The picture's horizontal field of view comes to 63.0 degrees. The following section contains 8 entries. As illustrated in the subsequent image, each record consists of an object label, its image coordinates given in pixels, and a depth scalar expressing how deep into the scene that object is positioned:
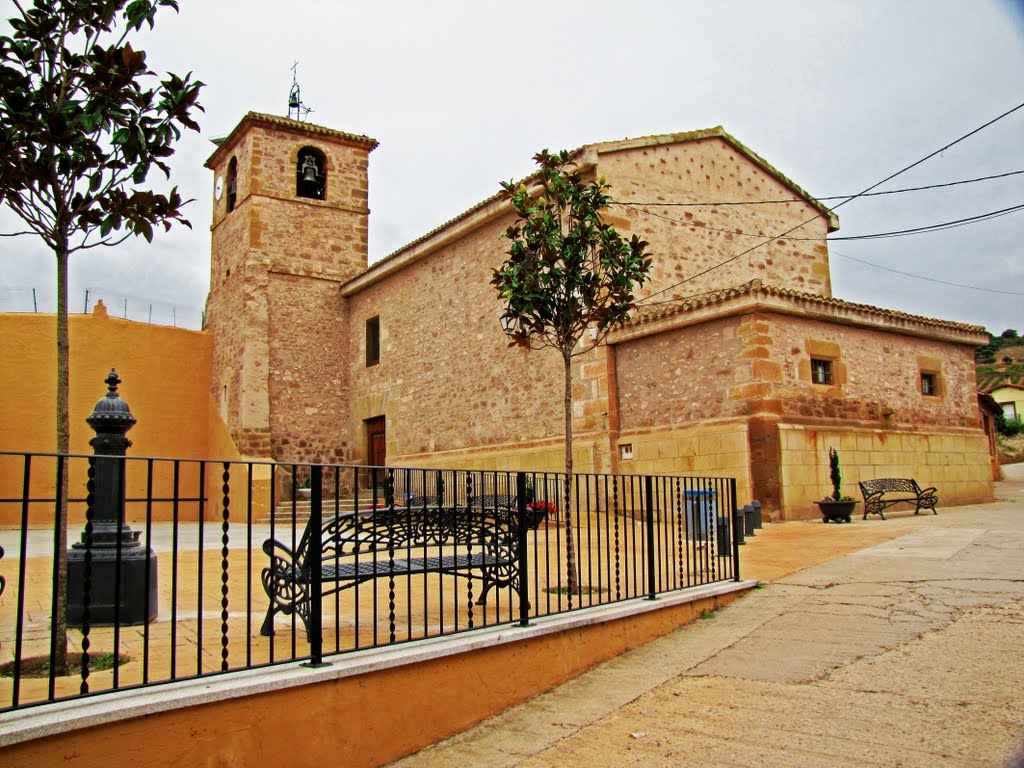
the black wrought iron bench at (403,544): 4.26
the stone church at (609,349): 12.38
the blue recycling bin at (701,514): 7.15
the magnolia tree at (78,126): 3.96
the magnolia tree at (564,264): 6.93
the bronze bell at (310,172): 20.11
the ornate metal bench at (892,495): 12.57
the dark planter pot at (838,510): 11.62
